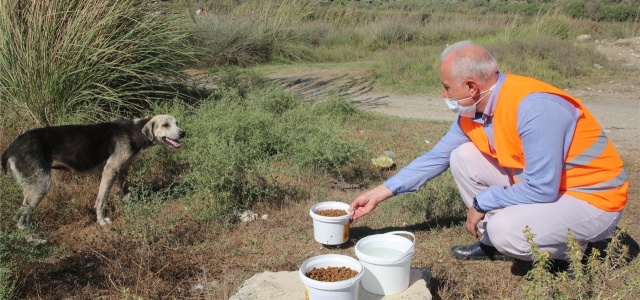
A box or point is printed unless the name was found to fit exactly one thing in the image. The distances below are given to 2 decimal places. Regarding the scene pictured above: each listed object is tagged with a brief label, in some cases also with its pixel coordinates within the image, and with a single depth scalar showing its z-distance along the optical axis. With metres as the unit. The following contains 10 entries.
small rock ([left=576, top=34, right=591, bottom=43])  17.79
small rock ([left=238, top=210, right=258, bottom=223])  4.48
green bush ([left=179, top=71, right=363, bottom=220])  4.52
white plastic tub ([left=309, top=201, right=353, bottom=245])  3.62
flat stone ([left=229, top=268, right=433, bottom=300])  2.88
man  2.87
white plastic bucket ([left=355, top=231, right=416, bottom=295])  2.78
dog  4.31
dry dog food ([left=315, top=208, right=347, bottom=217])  3.80
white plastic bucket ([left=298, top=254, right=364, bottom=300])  2.49
